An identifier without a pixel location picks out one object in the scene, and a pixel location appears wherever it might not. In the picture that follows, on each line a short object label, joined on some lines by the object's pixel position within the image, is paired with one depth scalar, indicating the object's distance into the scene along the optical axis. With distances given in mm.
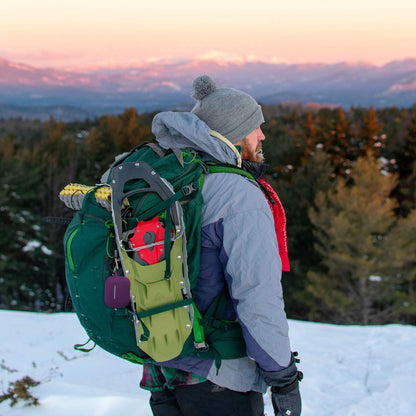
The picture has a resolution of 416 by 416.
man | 1352
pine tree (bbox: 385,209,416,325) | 14633
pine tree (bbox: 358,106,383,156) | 21109
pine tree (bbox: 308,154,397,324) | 14711
